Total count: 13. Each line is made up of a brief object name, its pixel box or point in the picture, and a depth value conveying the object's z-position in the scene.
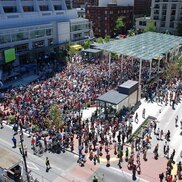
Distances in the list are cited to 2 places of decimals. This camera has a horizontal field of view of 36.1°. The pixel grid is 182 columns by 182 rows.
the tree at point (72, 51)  65.81
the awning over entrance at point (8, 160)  21.50
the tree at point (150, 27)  81.91
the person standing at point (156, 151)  26.48
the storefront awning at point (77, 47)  68.26
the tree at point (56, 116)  29.94
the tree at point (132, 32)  87.18
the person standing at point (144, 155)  26.35
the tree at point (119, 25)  92.37
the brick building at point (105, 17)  92.38
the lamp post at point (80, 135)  28.22
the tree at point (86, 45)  70.62
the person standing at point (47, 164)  24.83
